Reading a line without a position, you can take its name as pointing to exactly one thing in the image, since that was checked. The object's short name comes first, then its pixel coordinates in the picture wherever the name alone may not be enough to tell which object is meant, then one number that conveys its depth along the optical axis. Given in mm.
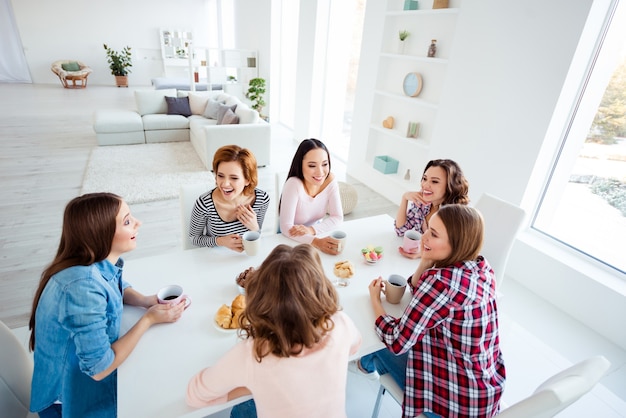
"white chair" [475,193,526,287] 1688
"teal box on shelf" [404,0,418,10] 3332
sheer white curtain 9289
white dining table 910
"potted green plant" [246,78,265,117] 6684
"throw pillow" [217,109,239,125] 4635
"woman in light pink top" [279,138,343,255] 1812
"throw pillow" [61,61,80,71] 9643
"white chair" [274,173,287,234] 1978
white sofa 4344
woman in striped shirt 1557
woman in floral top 1736
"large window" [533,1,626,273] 2229
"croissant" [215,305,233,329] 1104
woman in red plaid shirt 1051
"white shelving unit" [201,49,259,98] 7169
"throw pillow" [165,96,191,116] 5539
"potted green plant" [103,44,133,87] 10117
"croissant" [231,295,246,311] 1146
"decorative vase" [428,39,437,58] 3215
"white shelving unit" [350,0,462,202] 3262
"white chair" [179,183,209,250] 1719
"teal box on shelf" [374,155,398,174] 3963
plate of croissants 1103
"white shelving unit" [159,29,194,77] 10727
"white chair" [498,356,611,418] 800
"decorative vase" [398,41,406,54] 3621
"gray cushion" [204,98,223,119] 5277
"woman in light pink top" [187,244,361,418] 794
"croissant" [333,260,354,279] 1378
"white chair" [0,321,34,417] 970
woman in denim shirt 910
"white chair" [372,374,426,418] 1232
